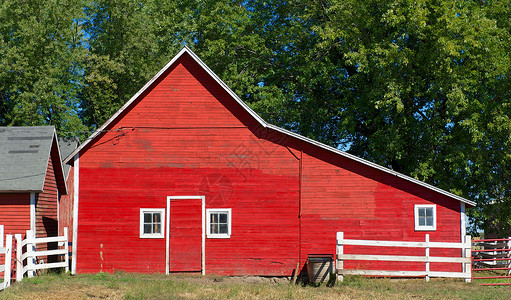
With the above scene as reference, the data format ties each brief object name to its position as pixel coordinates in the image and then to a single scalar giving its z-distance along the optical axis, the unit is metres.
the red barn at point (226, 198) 20.55
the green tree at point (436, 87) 27.36
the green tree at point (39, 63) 38.97
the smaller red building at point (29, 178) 22.38
